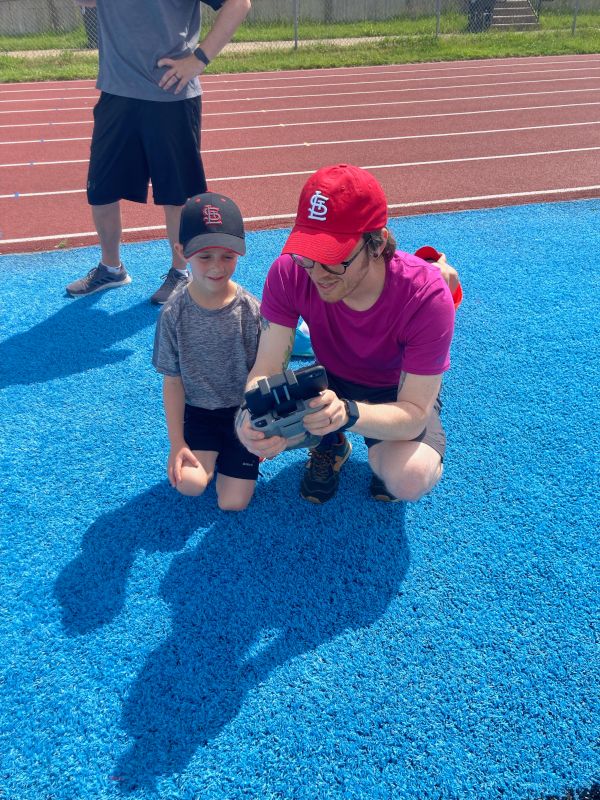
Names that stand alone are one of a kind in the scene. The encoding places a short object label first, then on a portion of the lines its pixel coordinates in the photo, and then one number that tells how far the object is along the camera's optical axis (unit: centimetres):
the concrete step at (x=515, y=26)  2042
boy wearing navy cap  243
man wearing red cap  194
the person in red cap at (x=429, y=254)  312
